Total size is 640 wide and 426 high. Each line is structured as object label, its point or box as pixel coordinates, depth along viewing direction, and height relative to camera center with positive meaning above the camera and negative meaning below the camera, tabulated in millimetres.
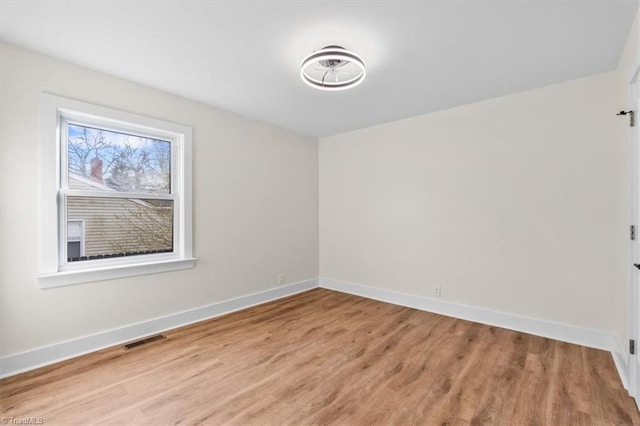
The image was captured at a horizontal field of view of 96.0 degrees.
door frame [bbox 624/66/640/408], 1918 -253
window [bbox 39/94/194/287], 2439 +189
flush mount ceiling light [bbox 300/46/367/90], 2189 +1230
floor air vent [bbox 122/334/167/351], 2719 -1253
